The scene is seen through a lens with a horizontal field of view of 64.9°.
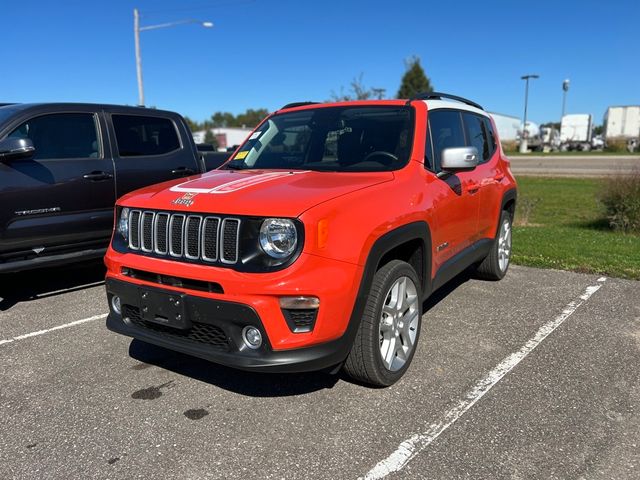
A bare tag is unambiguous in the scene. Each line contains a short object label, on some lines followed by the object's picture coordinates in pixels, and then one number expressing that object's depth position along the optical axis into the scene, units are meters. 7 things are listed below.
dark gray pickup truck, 4.68
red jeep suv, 2.68
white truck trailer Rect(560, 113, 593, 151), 56.72
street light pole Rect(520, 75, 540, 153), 49.37
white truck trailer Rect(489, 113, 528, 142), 61.35
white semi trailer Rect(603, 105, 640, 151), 49.62
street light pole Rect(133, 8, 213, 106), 19.20
